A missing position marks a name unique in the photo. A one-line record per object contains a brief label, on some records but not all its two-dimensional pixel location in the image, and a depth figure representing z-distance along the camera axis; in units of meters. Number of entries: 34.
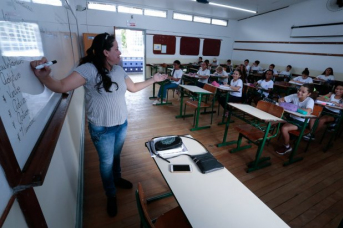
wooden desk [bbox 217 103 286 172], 2.18
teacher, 1.13
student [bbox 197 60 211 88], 5.35
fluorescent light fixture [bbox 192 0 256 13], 6.47
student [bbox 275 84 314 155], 2.61
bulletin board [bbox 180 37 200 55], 9.05
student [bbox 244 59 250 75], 8.33
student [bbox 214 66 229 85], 5.59
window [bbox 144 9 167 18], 7.87
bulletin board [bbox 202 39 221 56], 9.71
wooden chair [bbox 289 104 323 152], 2.65
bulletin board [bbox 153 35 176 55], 8.42
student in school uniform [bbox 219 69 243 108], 3.91
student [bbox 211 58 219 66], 9.93
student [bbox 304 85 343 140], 3.06
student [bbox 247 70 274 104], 4.46
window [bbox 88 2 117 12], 6.94
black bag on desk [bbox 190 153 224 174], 1.13
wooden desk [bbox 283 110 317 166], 2.29
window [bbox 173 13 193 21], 8.49
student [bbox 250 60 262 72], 8.12
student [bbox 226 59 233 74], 8.40
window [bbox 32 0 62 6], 1.03
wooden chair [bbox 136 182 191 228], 1.11
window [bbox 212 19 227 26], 9.51
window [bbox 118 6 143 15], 7.38
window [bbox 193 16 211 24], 9.00
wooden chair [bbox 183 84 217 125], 3.59
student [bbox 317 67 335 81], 5.75
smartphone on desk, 1.13
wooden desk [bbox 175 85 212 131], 3.40
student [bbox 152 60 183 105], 4.89
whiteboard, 0.52
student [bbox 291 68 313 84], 5.67
